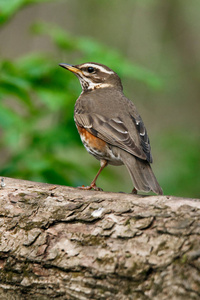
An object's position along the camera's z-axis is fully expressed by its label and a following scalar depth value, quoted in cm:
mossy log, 695
